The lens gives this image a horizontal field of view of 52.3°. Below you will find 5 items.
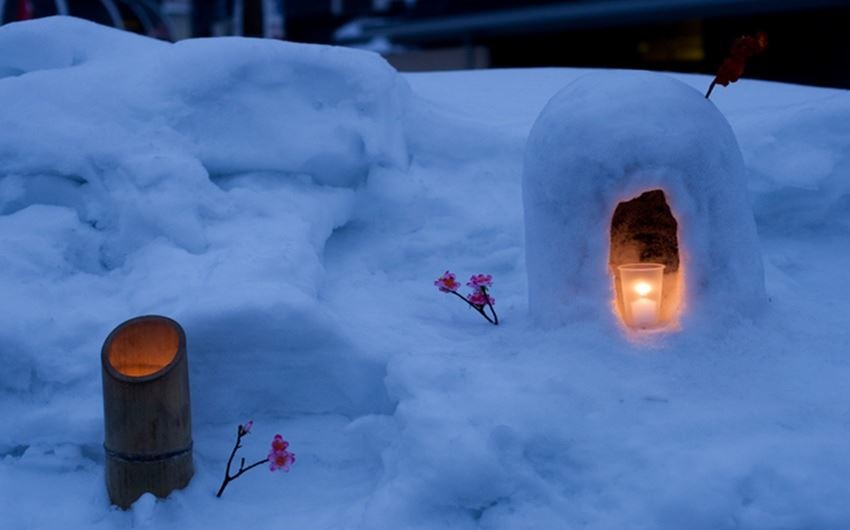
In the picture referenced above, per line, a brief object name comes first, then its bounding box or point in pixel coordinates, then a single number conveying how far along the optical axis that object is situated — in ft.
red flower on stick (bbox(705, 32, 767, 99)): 11.73
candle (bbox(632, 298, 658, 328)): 11.01
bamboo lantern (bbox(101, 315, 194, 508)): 9.46
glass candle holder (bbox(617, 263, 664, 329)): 11.01
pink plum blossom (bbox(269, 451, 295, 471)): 10.00
